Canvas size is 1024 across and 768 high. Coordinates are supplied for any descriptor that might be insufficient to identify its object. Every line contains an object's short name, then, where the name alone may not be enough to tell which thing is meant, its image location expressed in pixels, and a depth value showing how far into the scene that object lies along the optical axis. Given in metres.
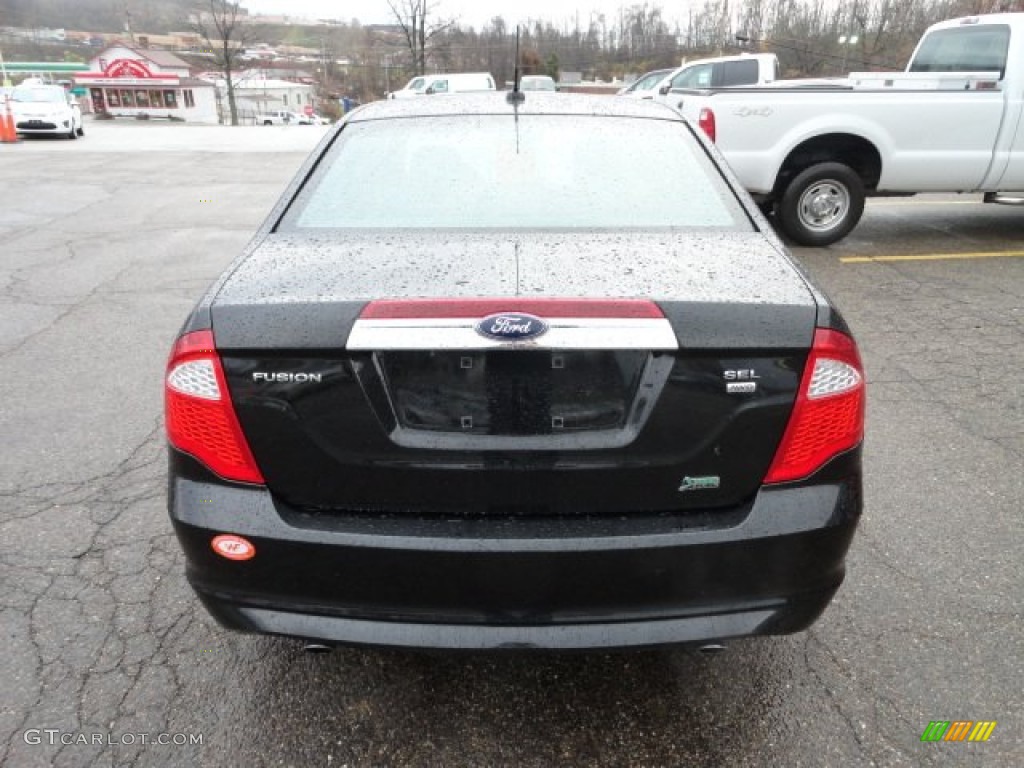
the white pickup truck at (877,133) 7.05
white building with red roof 65.94
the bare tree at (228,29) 53.00
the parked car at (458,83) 21.52
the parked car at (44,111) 21.11
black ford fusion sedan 1.68
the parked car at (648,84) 17.95
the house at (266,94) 86.88
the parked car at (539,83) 24.06
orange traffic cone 20.45
